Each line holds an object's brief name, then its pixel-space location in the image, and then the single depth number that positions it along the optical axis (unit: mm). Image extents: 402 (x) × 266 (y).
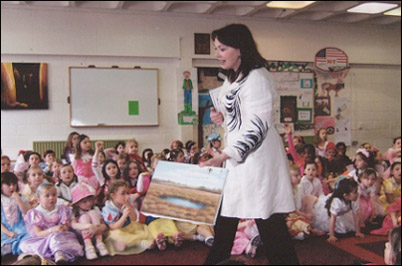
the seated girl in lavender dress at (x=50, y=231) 1995
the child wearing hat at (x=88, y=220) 2068
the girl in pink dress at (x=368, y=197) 2549
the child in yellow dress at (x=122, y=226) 2121
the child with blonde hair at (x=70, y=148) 3084
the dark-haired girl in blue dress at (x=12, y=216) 2090
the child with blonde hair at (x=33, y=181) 2441
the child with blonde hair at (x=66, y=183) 2284
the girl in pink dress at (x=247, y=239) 2037
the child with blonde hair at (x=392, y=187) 2725
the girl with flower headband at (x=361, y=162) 2689
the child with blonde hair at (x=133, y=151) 2969
